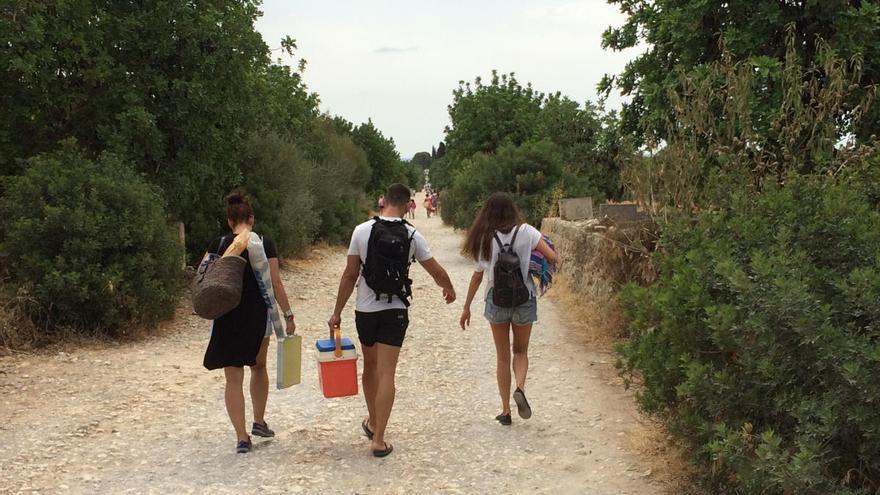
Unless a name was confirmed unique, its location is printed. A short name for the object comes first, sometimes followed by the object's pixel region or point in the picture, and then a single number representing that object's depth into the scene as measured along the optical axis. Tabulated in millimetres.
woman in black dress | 5234
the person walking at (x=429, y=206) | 56709
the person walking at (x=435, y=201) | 57212
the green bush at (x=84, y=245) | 8734
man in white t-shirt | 5121
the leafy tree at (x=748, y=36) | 11102
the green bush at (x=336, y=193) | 24500
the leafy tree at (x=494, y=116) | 33688
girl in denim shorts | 5910
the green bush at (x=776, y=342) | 3090
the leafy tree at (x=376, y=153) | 55000
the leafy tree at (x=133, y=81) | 10445
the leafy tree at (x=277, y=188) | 17219
